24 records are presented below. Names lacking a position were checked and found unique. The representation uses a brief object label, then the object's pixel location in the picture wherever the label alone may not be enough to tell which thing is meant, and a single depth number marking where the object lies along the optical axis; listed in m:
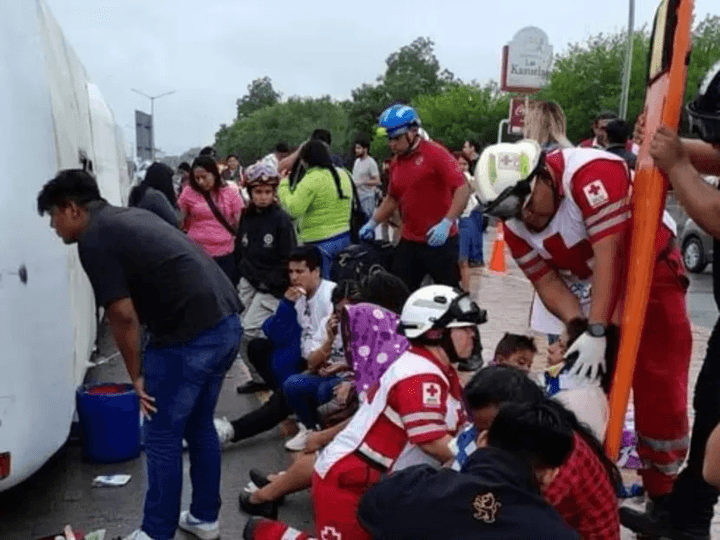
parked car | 13.28
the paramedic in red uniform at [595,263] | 3.27
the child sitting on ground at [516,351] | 4.50
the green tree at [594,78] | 36.73
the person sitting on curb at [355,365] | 3.96
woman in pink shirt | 7.58
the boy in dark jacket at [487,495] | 1.92
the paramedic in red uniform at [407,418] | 2.98
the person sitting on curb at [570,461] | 2.47
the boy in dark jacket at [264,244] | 6.33
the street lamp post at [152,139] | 24.88
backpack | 5.92
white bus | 3.66
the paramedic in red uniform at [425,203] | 6.01
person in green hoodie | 6.86
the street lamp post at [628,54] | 17.52
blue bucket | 4.64
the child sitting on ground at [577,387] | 2.98
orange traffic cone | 13.09
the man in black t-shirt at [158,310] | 3.41
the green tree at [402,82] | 68.76
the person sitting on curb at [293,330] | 5.10
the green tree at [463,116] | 50.69
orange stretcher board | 2.90
